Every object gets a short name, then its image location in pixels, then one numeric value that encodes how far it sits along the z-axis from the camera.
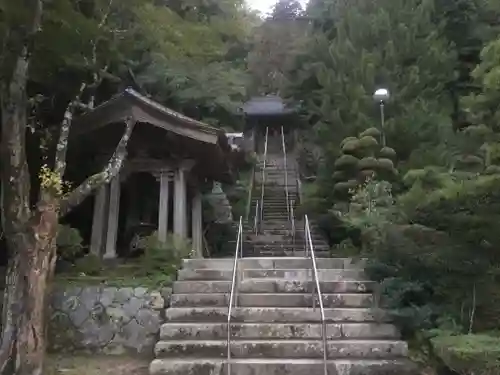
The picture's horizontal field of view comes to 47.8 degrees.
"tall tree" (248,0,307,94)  31.02
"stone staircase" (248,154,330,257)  13.96
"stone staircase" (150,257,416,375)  6.41
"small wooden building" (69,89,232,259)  9.96
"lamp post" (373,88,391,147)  13.21
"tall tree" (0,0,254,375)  6.69
